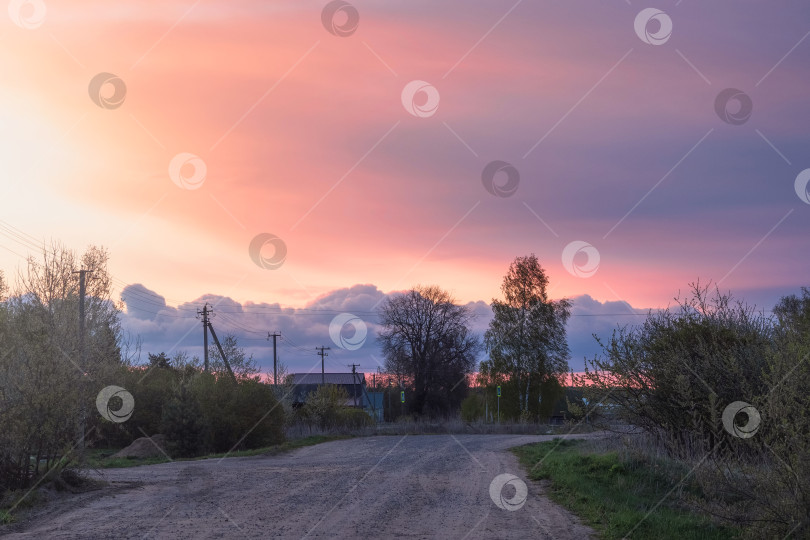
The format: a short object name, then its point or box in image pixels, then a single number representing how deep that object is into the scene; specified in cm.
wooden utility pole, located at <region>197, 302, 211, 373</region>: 5266
